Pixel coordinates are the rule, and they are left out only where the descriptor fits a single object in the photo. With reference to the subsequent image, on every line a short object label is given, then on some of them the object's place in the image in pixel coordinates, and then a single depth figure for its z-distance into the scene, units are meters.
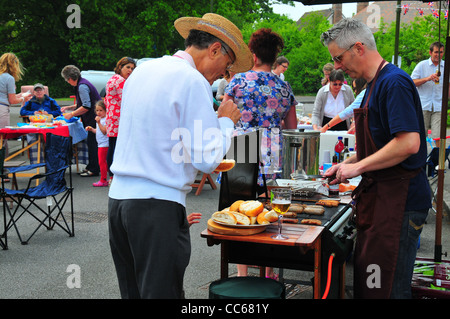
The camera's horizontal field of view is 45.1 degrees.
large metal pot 4.69
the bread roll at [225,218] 3.11
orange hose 3.14
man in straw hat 2.45
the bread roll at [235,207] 3.33
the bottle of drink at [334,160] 5.20
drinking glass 3.28
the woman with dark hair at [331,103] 8.22
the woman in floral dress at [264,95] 4.71
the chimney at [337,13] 49.25
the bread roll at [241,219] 3.11
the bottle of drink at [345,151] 5.39
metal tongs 4.67
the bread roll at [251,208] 3.21
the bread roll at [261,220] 3.16
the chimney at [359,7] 67.10
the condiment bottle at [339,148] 5.54
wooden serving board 3.05
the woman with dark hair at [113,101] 8.89
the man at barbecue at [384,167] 2.78
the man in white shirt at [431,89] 9.78
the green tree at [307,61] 36.19
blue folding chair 6.32
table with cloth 9.43
